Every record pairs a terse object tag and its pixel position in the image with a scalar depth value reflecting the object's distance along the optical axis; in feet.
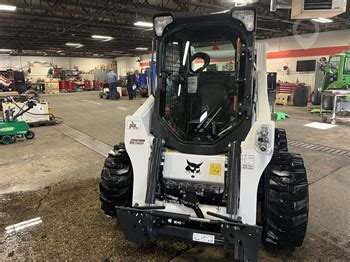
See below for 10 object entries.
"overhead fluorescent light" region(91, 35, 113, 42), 54.46
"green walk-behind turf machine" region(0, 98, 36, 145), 19.94
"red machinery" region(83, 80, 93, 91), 84.33
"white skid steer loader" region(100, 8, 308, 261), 6.75
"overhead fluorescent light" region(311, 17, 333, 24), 37.69
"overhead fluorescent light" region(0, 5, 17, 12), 29.97
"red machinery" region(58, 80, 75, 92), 79.82
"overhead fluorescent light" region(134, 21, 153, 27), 40.52
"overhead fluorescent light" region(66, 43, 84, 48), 70.37
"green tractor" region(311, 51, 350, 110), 30.40
